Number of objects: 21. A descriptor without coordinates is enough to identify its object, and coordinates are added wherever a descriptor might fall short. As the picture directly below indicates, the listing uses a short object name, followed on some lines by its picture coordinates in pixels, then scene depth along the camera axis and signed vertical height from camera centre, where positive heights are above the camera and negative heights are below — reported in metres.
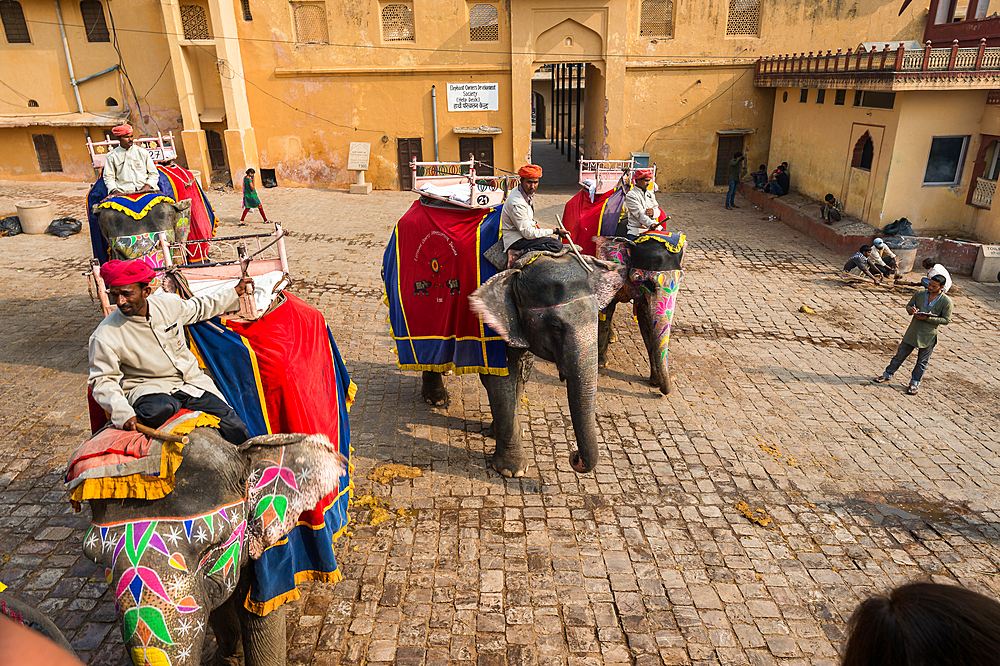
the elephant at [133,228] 8.38 -1.32
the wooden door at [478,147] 22.98 -0.94
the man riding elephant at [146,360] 3.27 -1.23
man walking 7.88 -2.53
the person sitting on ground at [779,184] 19.62 -2.05
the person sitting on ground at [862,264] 12.68 -2.88
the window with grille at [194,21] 21.70 +3.38
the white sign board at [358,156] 22.84 -1.17
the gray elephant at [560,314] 5.29 -1.60
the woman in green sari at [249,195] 16.80 -1.80
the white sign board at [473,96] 22.30 +0.78
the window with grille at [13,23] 22.17 +3.52
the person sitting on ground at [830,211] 15.83 -2.32
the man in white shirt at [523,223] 5.98 -0.96
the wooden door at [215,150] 23.22 -0.89
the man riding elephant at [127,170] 8.55 -0.57
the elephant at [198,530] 2.70 -1.77
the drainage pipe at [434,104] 22.34 +0.56
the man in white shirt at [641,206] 8.36 -1.14
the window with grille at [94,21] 22.25 +3.54
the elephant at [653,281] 7.81 -1.94
